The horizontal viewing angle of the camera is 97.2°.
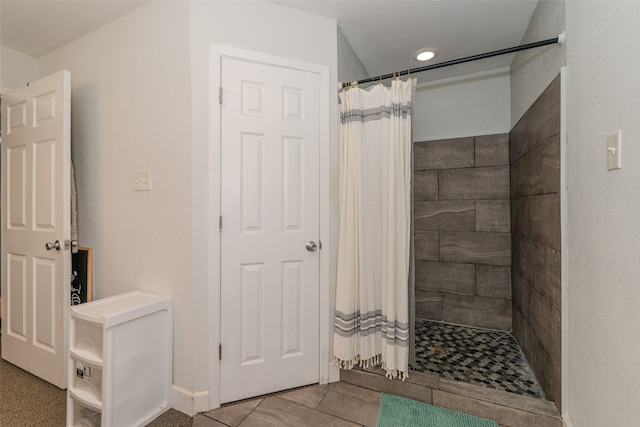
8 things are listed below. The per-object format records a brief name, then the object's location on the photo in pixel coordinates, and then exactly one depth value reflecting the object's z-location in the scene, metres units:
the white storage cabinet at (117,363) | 1.41
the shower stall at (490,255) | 1.71
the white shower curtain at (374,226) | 1.77
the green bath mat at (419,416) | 1.52
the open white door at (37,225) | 1.85
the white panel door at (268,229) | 1.71
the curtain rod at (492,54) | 1.46
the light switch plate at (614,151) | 0.99
